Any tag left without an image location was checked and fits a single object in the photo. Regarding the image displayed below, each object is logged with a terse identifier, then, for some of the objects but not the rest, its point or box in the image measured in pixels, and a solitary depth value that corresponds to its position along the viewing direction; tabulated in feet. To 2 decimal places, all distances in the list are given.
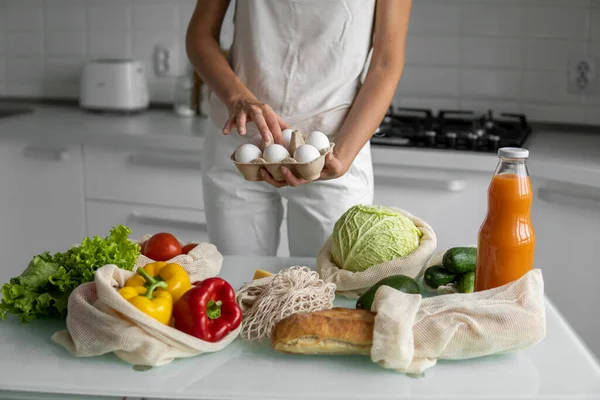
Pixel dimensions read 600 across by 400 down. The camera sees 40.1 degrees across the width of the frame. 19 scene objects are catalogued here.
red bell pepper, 3.90
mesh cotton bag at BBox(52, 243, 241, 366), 3.79
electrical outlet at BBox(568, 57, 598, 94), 9.36
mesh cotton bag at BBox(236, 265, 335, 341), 4.13
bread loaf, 3.85
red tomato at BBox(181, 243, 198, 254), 4.92
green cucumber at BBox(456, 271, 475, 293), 4.67
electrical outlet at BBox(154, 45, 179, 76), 10.66
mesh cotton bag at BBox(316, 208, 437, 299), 4.70
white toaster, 10.16
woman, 6.04
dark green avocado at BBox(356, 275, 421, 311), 4.19
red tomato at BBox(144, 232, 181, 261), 4.79
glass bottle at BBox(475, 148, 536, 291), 4.25
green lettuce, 4.24
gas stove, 8.28
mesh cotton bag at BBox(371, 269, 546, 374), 3.80
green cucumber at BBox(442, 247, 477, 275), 4.67
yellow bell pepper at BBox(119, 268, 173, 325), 3.85
